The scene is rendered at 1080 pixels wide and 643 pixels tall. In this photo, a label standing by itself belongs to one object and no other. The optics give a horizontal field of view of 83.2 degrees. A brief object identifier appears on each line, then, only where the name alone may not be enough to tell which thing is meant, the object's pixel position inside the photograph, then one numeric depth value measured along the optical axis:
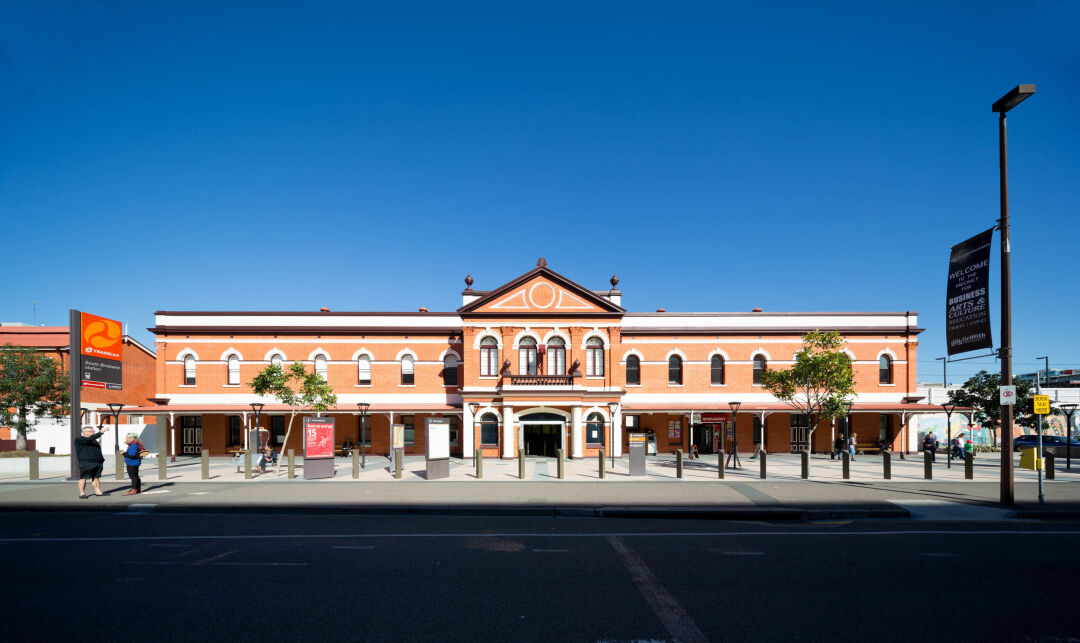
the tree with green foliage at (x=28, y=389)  29.45
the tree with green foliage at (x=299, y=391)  24.52
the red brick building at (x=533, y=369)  30.77
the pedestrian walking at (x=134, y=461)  16.17
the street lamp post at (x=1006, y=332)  14.47
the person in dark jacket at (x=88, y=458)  15.32
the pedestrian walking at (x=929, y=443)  23.30
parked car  33.12
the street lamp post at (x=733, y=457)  24.83
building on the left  33.84
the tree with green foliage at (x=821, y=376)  24.78
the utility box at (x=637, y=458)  21.14
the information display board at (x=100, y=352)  21.27
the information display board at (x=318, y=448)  20.12
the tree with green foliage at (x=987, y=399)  36.91
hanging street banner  14.57
